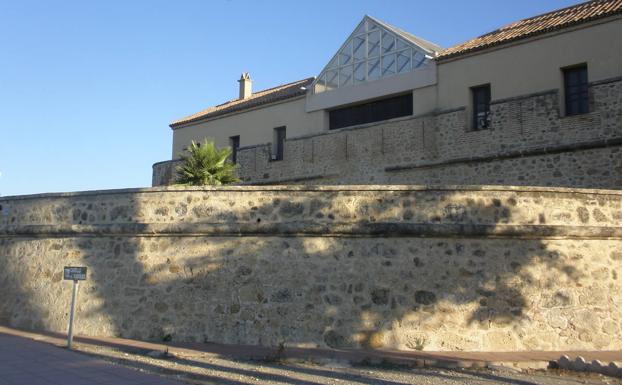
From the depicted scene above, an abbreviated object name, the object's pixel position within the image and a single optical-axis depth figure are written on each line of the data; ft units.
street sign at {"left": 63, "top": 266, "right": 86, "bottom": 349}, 27.61
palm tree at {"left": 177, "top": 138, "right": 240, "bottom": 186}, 55.93
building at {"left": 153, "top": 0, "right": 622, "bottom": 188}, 46.75
